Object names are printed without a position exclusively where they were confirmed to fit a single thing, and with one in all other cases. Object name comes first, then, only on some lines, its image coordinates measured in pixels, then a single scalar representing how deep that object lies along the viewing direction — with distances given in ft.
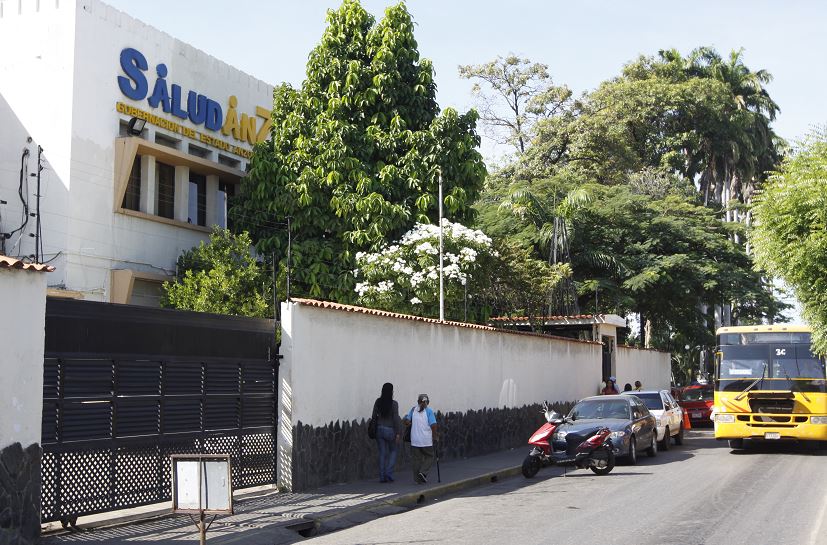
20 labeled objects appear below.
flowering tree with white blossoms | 85.92
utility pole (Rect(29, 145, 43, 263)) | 71.83
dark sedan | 62.90
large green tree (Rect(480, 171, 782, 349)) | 128.26
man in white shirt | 53.62
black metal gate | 36.35
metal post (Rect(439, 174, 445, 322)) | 83.71
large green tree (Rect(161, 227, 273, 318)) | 78.28
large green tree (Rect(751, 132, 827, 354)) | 64.44
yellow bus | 70.49
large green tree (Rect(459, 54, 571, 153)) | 173.37
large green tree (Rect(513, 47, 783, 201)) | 162.40
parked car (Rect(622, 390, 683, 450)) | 77.00
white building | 74.64
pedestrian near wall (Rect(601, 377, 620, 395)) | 99.93
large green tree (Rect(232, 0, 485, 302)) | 88.43
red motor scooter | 59.47
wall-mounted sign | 81.20
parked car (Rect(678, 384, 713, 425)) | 118.93
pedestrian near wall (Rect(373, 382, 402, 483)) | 53.42
